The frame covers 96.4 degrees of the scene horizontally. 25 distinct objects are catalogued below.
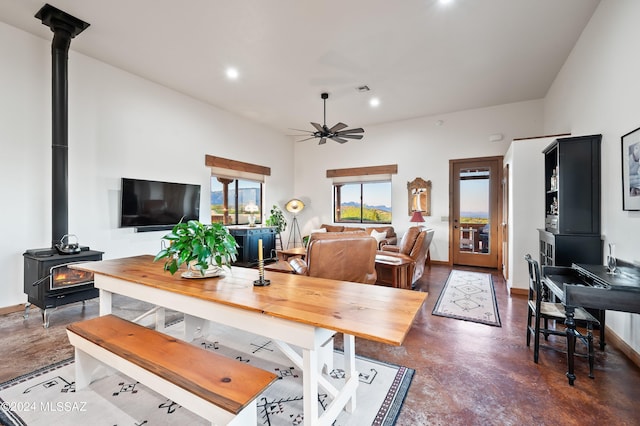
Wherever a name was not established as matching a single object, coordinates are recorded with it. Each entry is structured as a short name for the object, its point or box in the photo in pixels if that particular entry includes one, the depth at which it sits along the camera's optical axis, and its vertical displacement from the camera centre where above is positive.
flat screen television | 4.25 +0.14
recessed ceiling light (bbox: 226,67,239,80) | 4.22 +2.11
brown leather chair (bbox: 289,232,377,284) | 2.80 -0.46
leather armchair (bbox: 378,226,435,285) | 3.92 -0.49
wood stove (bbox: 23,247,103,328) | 2.99 -0.75
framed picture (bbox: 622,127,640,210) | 2.21 +0.35
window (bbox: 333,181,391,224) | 7.02 +0.27
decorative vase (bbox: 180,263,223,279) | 1.93 -0.41
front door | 5.77 +0.04
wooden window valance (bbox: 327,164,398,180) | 6.76 +1.02
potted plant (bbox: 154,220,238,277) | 1.81 -0.24
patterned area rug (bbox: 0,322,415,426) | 1.65 -1.19
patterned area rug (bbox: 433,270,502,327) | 3.21 -1.15
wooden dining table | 1.25 -0.46
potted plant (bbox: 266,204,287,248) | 6.89 -0.18
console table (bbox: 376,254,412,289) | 3.73 -0.78
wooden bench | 1.18 -0.76
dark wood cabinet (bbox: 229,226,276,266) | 5.91 -0.60
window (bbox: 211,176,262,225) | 6.01 +0.27
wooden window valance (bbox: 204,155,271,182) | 5.69 +0.95
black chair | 2.08 -0.79
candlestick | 1.76 -0.41
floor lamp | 7.53 -0.01
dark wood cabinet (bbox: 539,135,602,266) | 2.85 +0.10
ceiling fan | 4.53 +1.31
